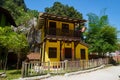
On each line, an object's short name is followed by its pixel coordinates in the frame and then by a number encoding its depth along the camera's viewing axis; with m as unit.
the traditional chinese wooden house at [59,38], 9.83
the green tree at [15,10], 21.00
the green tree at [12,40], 7.24
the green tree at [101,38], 12.19
